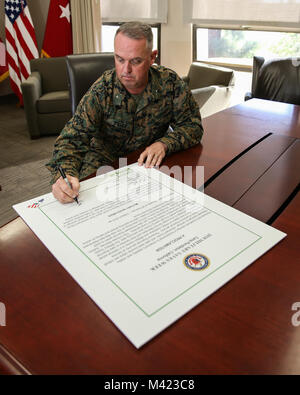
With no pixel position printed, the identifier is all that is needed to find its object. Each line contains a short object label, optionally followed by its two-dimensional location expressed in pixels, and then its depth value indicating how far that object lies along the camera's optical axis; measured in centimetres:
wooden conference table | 45
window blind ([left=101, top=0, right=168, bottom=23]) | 342
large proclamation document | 53
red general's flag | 376
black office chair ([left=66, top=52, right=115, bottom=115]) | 143
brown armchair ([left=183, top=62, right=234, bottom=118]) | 256
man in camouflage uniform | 106
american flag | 372
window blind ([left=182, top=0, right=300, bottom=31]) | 267
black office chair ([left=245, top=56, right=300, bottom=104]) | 228
